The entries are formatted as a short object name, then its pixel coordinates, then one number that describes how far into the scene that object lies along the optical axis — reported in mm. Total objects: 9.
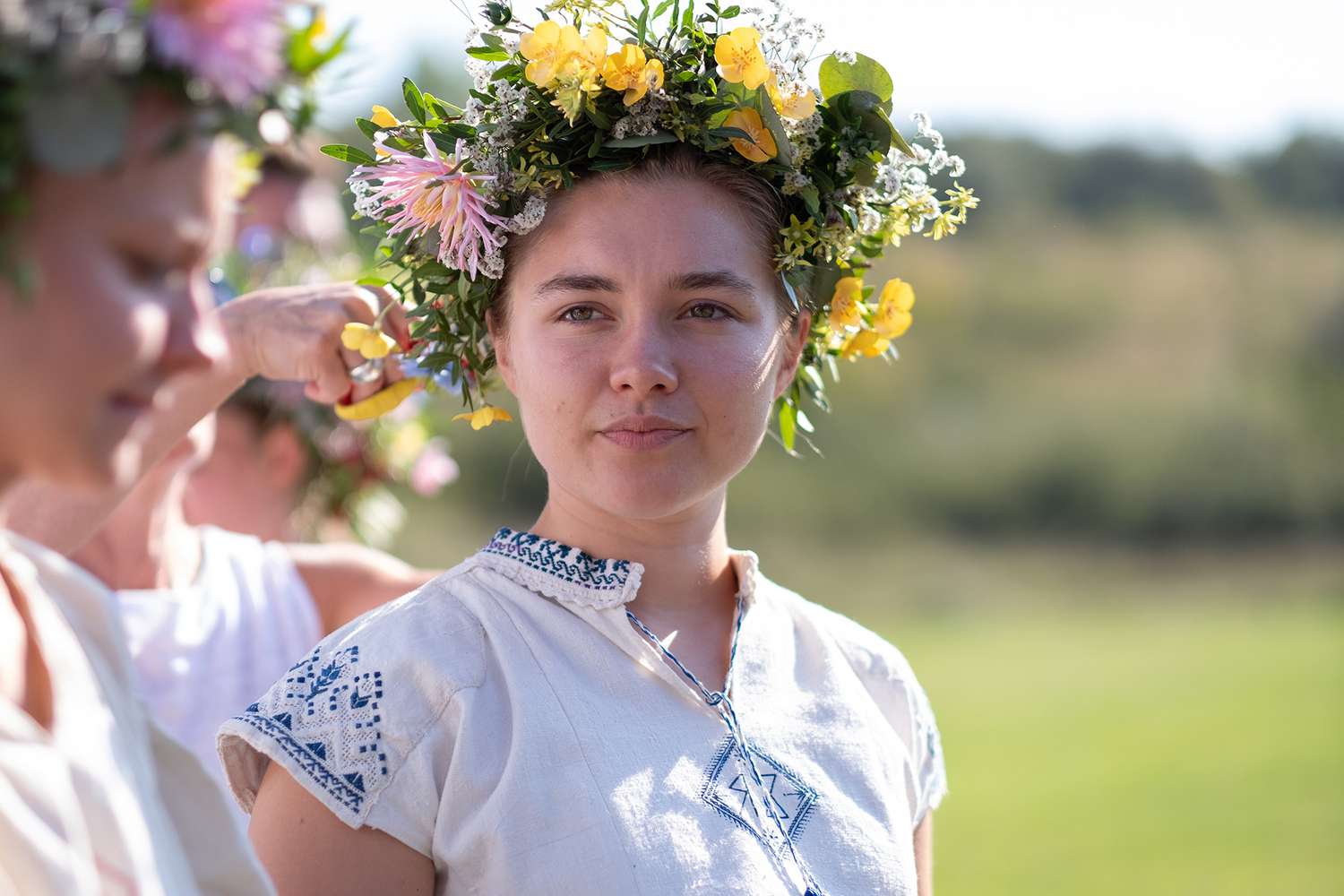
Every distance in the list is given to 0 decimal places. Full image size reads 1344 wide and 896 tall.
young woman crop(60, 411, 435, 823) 3184
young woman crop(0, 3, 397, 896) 1133
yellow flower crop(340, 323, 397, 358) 2451
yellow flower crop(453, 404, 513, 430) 2534
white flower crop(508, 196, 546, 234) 2340
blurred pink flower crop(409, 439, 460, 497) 4590
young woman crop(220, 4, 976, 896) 2031
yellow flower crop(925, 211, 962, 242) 2598
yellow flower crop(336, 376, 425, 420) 2551
